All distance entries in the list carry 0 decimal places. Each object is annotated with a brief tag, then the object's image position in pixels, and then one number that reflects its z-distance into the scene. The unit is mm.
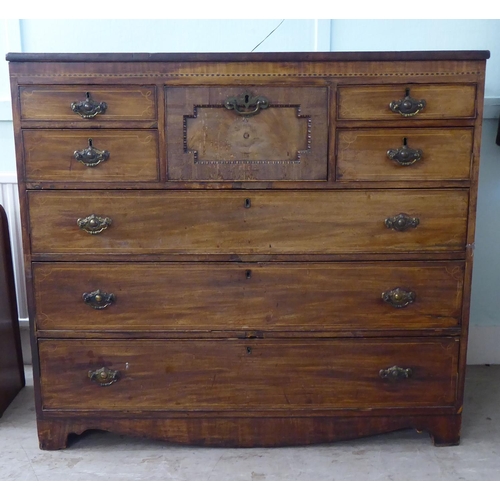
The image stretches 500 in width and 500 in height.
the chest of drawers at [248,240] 1817
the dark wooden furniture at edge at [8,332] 2369
